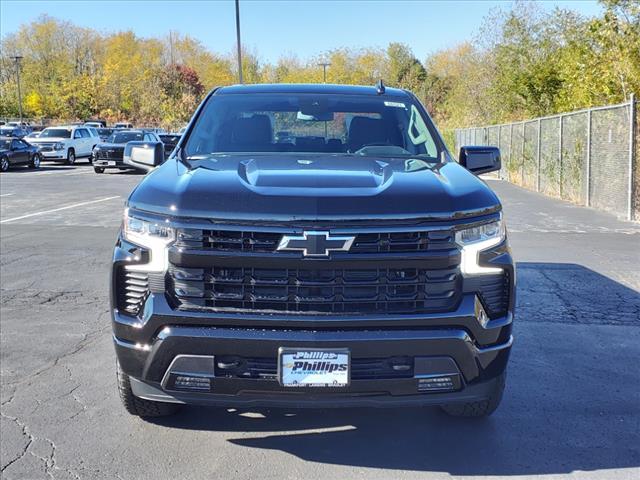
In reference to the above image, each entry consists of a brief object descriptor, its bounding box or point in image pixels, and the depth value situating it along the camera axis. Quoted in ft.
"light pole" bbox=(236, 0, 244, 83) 94.43
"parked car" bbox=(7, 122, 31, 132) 181.02
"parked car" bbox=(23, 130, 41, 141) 113.27
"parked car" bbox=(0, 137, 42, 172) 94.22
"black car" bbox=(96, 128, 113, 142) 144.71
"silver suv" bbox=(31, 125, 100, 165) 109.40
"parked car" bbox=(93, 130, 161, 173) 90.38
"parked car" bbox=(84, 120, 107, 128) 195.93
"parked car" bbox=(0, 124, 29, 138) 144.27
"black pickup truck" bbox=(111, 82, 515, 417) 9.81
